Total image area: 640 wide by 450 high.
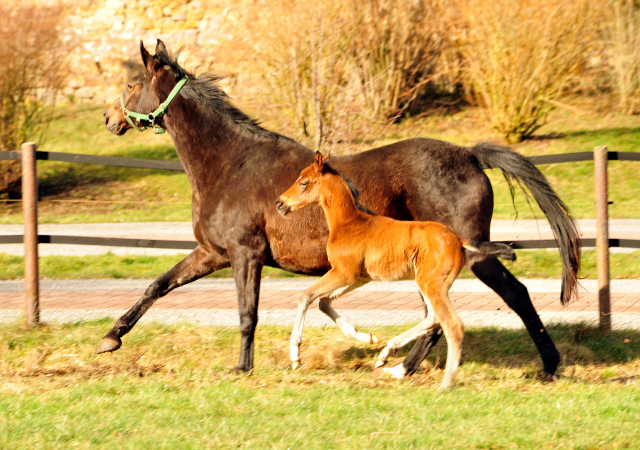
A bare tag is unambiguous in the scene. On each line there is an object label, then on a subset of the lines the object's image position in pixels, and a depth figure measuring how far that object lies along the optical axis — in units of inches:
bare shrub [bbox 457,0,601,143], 1349.7
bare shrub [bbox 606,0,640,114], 1485.0
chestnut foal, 400.5
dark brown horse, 446.9
